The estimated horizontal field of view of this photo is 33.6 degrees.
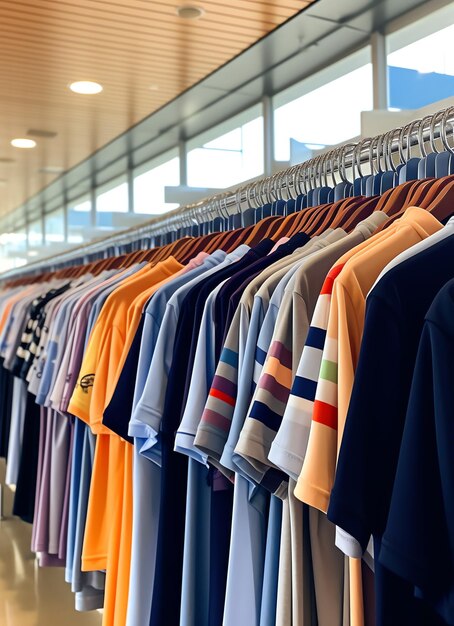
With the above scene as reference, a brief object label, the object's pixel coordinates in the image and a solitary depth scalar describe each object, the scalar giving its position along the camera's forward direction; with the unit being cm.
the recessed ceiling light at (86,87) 475
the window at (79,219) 855
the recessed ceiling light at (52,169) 741
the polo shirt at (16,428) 299
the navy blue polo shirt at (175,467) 152
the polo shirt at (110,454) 180
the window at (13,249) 1113
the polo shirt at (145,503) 165
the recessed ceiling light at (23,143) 629
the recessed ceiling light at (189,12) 362
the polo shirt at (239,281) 144
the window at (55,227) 941
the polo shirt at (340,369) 108
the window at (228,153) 529
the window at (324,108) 426
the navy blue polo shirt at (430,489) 90
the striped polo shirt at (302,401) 113
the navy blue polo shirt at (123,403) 166
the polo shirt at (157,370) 153
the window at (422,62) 366
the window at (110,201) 745
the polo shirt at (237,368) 130
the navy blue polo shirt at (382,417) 100
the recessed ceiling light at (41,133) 596
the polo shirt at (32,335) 272
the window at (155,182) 643
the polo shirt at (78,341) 211
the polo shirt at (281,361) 120
